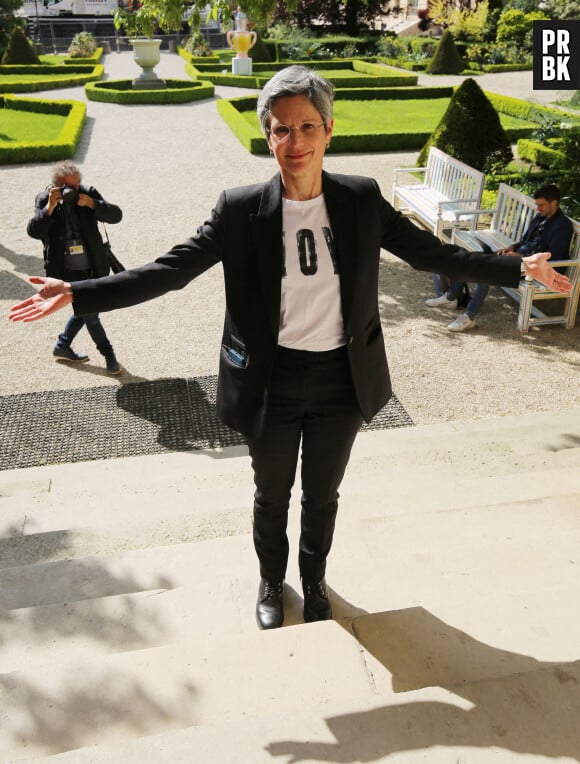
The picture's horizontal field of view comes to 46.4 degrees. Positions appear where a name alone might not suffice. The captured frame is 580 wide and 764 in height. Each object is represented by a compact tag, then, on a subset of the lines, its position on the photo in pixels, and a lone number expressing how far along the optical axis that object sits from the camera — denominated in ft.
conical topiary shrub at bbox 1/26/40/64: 94.38
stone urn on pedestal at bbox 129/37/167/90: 77.15
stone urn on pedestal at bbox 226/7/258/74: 86.69
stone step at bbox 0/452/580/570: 11.19
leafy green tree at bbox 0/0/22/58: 101.91
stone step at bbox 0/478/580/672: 8.11
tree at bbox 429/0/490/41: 111.24
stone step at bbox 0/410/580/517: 13.46
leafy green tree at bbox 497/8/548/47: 107.76
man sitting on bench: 20.08
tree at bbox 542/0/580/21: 75.25
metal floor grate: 16.28
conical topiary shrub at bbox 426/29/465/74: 92.43
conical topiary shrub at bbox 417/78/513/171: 34.63
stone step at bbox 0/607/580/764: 5.57
